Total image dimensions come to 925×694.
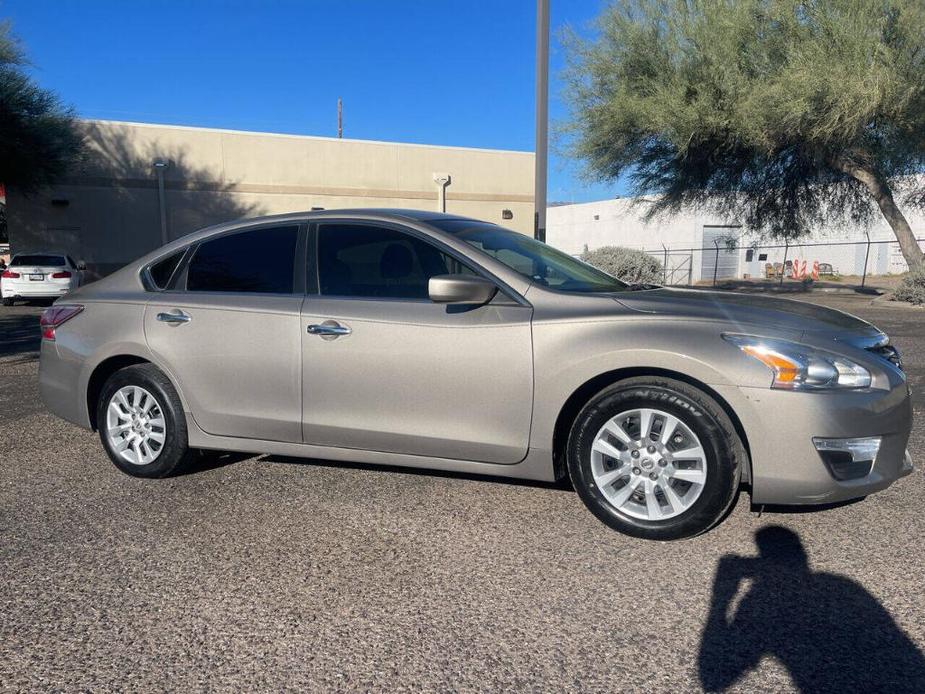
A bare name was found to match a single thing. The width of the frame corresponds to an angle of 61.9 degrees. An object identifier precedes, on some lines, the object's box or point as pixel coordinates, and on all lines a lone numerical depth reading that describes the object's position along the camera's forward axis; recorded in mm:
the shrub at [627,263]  20361
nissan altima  3551
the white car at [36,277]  18859
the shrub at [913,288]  17859
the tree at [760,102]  16641
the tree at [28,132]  22484
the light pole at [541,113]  11062
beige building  29281
